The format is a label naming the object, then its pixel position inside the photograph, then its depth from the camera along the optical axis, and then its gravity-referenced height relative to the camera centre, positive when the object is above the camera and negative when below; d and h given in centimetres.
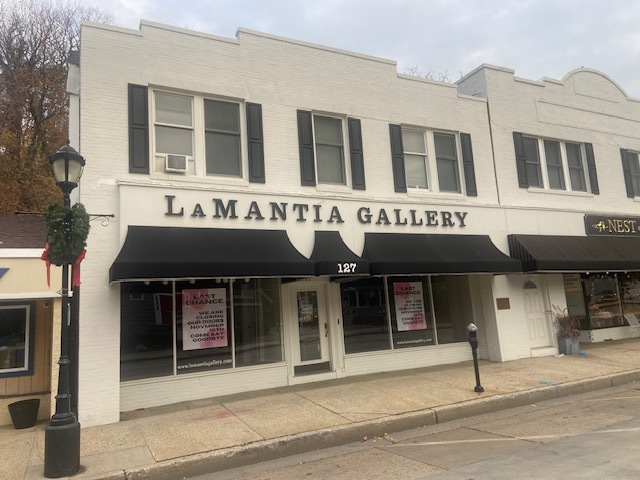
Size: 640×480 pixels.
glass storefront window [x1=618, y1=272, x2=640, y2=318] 1524 -7
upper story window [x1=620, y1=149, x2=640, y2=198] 1499 +376
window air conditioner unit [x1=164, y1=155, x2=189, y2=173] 920 +297
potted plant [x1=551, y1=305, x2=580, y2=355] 1238 -99
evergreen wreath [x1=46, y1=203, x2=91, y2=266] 607 +118
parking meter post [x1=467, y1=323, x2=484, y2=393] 867 -80
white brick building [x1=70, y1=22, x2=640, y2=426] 861 +200
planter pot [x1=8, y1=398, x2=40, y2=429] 783 -136
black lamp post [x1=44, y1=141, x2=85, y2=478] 557 -97
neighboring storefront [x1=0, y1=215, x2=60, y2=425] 790 +3
